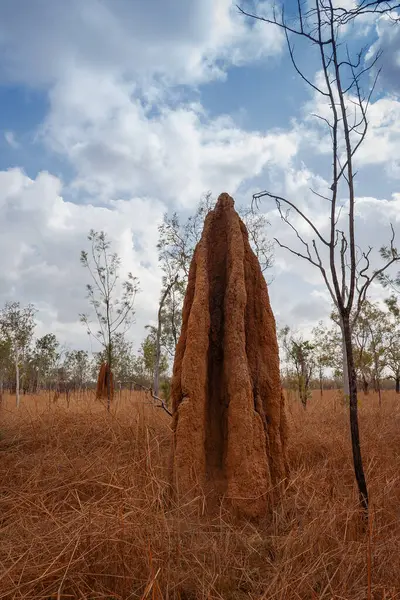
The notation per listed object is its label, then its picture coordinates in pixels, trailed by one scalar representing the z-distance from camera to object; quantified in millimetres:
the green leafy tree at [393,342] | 20484
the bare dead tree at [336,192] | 3531
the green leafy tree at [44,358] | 29078
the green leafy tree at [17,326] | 21859
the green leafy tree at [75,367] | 34438
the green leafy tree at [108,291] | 12477
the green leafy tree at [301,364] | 11828
